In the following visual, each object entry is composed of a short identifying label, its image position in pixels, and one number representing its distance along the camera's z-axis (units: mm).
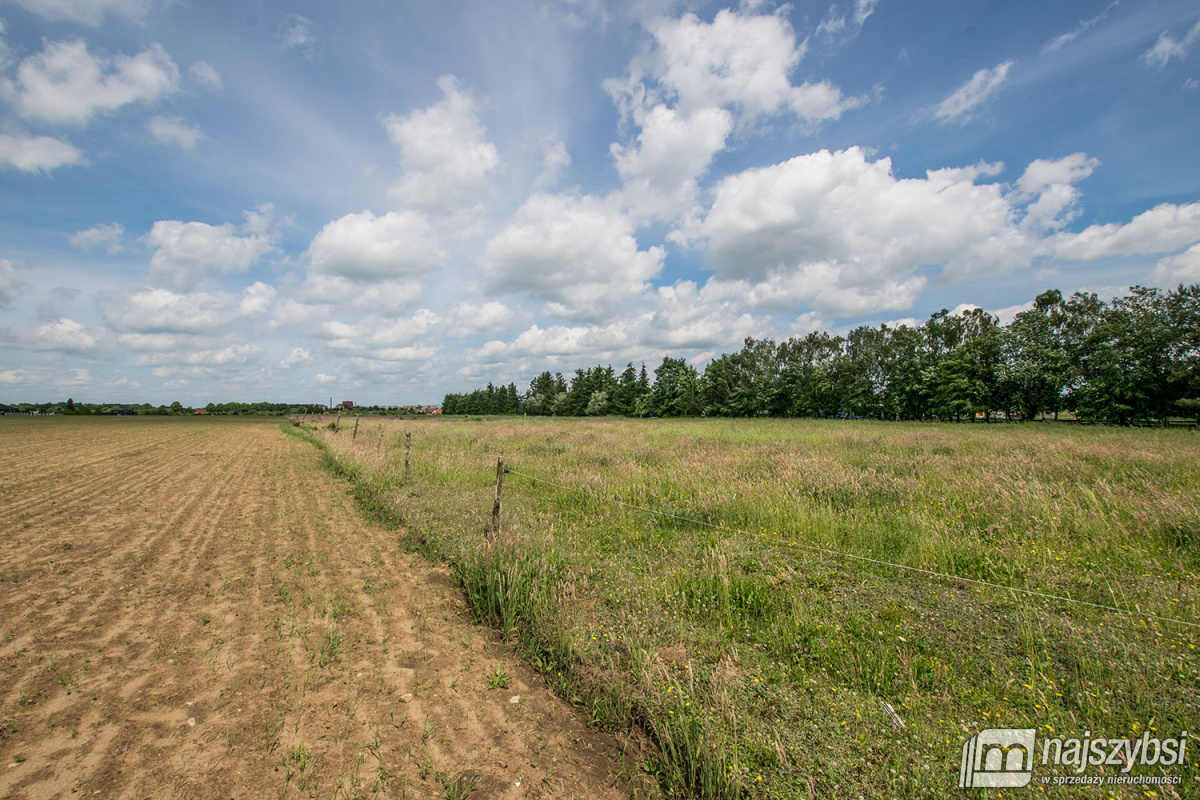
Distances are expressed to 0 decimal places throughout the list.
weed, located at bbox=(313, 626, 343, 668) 4645
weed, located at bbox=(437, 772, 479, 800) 3057
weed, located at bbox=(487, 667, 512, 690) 4324
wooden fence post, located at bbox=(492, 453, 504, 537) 7211
